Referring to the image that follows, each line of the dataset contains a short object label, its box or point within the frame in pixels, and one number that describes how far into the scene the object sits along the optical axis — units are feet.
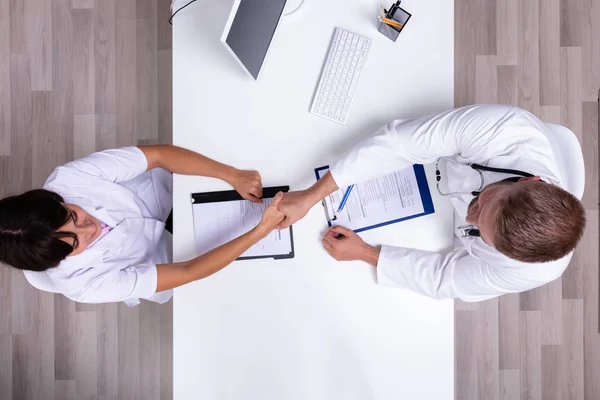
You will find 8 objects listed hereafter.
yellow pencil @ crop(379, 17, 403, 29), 4.51
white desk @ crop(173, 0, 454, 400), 4.66
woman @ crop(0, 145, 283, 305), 3.79
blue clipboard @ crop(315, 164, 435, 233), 4.68
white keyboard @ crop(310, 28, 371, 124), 4.63
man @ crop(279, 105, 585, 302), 3.41
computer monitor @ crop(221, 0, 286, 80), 3.81
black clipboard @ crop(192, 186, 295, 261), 4.73
